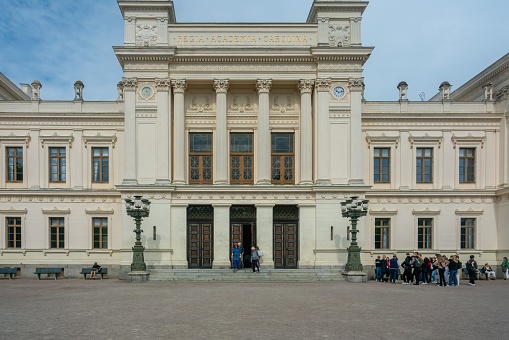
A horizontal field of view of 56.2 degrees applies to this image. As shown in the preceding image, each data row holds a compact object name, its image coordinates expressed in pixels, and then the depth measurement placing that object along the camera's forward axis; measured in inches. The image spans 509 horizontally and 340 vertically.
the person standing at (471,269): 1010.7
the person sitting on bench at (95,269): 1159.0
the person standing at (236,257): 1113.4
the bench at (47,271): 1178.3
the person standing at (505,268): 1179.9
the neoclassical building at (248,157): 1175.0
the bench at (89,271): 1142.3
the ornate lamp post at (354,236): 1045.8
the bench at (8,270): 1163.5
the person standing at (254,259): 1099.3
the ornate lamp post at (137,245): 1026.7
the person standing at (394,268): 1056.2
